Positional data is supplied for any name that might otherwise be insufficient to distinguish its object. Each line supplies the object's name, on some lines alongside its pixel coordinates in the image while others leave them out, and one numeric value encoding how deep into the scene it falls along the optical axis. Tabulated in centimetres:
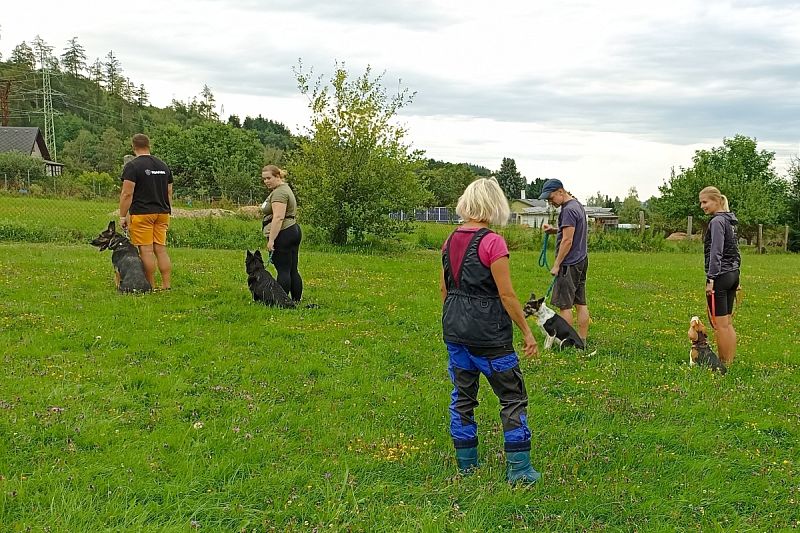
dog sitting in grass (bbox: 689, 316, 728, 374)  646
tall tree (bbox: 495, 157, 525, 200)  9938
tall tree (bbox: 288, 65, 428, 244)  1845
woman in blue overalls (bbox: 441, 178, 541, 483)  381
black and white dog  707
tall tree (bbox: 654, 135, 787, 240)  4112
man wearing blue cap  686
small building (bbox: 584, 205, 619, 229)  6781
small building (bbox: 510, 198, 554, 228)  7356
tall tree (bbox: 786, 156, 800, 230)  3894
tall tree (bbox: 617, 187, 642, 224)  6779
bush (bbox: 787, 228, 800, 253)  3562
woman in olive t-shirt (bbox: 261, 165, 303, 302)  830
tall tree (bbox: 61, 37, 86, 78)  9050
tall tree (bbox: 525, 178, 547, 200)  10223
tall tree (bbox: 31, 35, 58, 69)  8600
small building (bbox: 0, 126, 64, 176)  5671
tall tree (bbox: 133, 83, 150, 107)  8944
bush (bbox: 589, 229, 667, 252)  2655
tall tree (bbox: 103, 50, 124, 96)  9125
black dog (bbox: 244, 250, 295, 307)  855
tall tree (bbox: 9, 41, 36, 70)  8400
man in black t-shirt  870
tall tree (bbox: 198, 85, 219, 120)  9562
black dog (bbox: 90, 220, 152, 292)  884
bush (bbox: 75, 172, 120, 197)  3174
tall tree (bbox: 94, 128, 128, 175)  6154
